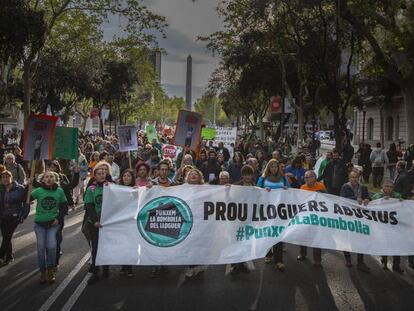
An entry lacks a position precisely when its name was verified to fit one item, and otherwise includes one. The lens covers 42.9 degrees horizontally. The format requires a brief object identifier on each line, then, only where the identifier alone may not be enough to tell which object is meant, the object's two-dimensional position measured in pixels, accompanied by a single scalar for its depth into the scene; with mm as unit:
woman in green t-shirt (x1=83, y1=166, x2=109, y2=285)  7008
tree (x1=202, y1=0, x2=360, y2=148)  22062
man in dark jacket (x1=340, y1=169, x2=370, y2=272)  7770
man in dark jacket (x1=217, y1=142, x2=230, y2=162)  17103
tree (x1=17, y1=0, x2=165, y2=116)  18719
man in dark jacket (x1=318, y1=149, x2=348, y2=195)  11922
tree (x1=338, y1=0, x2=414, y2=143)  16859
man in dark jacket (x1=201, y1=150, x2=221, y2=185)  12352
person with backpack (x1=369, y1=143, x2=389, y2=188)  18094
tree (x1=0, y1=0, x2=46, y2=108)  12250
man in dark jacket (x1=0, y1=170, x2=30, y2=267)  7527
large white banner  6867
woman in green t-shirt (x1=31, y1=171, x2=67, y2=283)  6840
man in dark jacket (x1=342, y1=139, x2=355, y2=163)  20017
